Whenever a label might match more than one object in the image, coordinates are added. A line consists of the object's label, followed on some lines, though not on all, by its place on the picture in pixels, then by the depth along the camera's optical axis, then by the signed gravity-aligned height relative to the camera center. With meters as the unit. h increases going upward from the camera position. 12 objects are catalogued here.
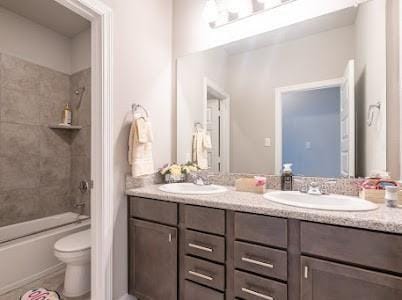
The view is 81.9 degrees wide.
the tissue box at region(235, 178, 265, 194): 1.58 -0.25
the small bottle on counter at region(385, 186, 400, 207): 1.14 -0.23
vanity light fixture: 1.70 +1.08
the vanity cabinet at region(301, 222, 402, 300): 0.89 -0.47
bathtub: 1.85 -0.85
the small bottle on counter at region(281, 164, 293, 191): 1.57 -0.20
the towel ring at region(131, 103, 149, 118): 1.75 +0.33
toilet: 1.74 -0.90
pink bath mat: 1.64 -1.05
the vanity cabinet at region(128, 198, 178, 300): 1.46 -0.66
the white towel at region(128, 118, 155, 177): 1.65 +0.04
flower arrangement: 1.94 -0.18
